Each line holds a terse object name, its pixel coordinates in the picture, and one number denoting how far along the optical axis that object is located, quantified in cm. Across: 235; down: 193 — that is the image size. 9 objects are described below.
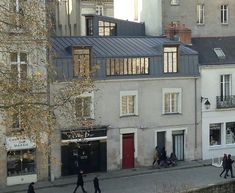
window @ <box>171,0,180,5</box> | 4728
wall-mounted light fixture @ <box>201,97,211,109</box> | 4159
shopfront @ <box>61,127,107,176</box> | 3719
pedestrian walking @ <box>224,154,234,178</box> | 3666
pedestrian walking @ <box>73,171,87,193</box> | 3344
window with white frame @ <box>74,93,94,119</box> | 3625
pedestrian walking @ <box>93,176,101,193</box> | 3244
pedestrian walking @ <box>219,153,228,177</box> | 3685
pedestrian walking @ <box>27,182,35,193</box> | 3025
